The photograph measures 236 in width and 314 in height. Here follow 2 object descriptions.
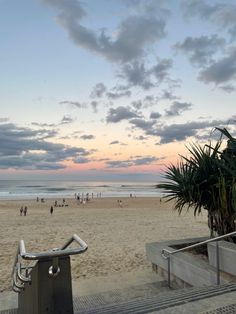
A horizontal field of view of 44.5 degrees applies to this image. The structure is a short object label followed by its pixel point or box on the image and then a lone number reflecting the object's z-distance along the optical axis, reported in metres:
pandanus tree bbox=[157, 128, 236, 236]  6.16
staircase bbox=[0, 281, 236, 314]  2.52
